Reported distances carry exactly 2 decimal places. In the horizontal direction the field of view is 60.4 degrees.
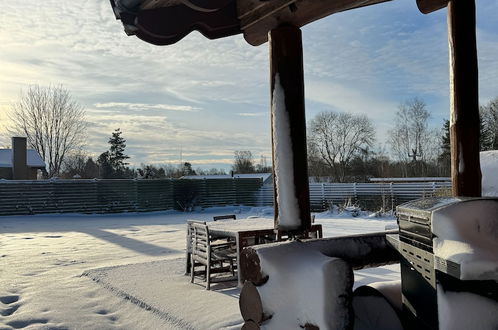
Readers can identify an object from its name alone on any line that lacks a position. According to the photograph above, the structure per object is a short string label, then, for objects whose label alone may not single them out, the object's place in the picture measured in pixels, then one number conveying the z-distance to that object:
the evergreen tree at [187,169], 48.09
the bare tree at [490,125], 27.18
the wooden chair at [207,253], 5.45
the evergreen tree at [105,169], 39.78
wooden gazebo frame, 2.62
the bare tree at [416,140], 34.53
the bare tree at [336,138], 38.12
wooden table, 5.37
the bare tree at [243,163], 50.77
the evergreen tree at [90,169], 40.04
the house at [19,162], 24.83
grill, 1.47
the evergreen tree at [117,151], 43.85
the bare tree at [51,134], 33.06
